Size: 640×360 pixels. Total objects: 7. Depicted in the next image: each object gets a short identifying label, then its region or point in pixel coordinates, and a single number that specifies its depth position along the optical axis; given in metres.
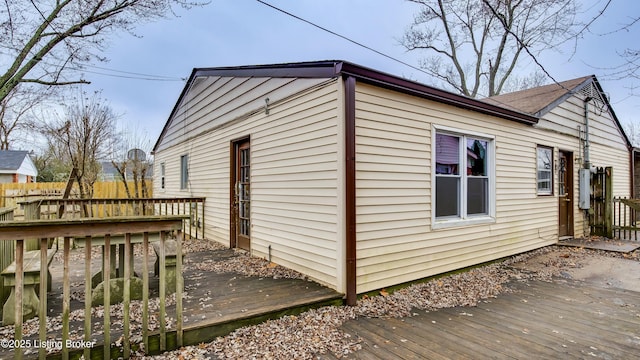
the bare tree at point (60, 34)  8.30
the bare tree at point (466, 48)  14.45
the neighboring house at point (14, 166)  20.22
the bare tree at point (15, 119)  13.10
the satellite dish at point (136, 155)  13.25
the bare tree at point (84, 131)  10.57
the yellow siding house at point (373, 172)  3.79
